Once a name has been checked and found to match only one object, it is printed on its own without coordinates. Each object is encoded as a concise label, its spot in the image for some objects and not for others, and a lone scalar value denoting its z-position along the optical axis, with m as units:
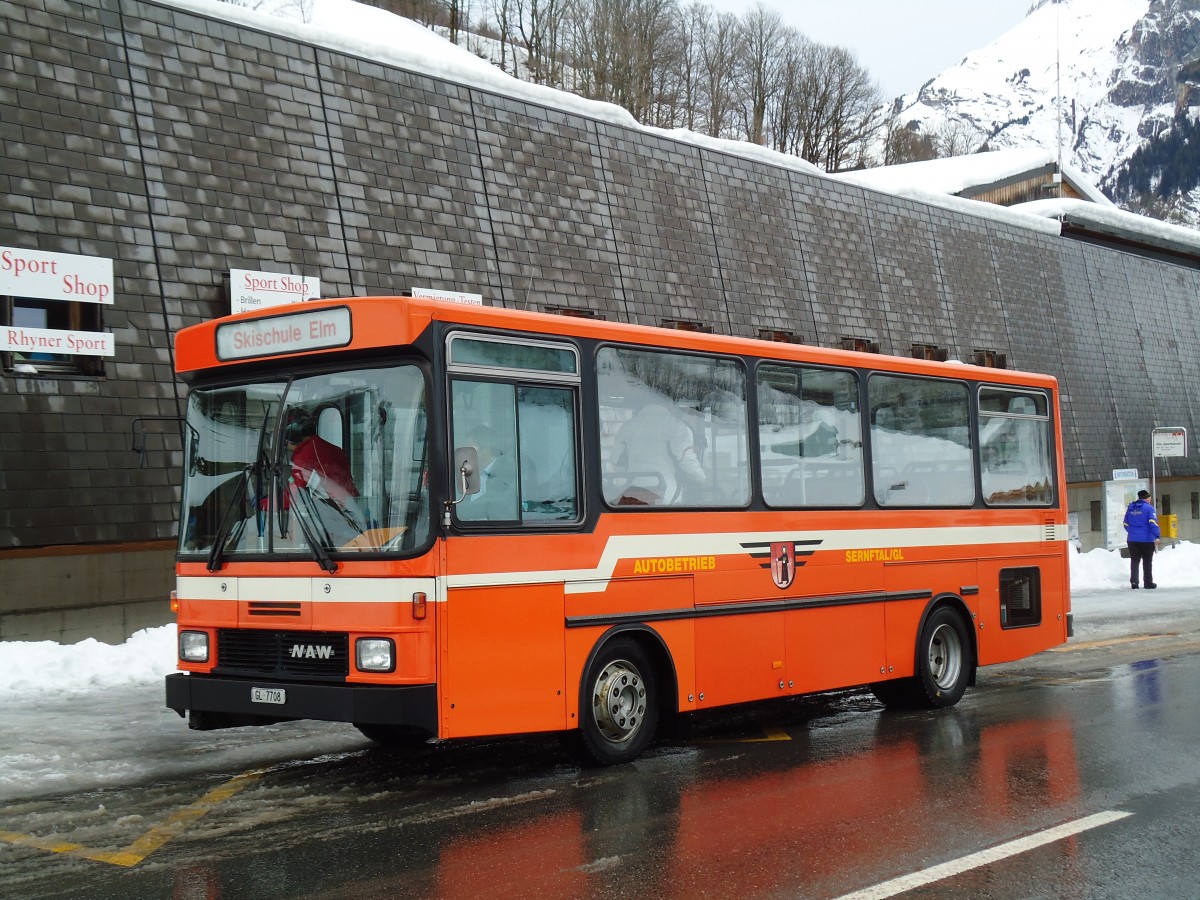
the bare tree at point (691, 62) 69.88
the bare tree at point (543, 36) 65.44
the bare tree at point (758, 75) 74.88
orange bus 7.78
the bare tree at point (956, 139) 98.69
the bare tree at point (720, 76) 73.00
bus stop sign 29.48
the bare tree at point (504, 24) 68.19
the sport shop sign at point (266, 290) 15.69
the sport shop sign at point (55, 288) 13.83
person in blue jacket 24.64
